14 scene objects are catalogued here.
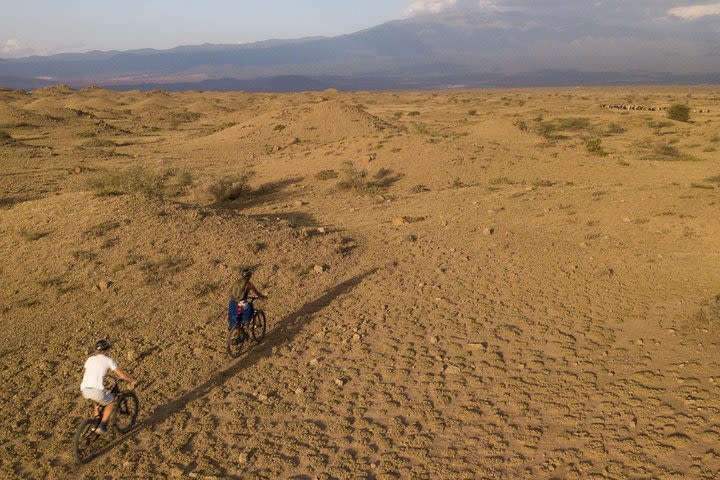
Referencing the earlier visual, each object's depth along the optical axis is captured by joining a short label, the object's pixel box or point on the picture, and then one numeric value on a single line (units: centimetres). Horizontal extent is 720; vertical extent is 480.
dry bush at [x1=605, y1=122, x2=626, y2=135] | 3547
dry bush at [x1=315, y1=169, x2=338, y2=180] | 2106
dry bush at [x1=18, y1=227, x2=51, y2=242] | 1108
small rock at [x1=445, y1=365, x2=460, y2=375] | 735
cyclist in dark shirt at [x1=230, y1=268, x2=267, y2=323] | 789
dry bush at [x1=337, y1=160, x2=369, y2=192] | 1883
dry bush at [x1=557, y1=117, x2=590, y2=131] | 3700
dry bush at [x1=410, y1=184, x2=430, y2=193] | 1867
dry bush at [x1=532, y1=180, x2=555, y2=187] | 1848
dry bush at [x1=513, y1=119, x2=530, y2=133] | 3164
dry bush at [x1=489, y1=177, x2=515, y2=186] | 1883
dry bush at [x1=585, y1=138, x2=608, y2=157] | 2364
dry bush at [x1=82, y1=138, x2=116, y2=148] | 3198
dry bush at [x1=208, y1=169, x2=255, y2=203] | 1892
